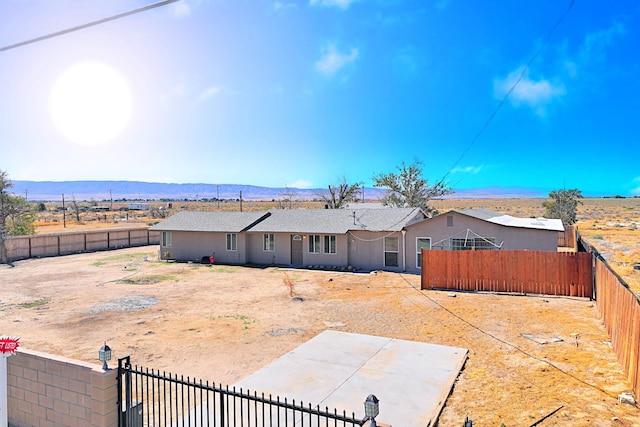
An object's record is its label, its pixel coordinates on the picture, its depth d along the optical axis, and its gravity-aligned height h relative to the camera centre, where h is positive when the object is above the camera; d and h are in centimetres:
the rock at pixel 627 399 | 814 -349
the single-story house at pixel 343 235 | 2334 -107
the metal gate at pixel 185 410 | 631 -366
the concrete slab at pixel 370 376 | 840 -361
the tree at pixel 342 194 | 4872 +292
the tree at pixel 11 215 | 3109 +59
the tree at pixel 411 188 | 4369 +306
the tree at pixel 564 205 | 4744 +118
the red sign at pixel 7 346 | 664 -190
